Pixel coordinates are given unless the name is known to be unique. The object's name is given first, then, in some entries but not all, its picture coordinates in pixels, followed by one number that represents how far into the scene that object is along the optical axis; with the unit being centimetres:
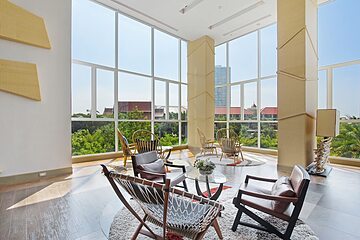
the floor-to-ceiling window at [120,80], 631
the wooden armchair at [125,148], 557
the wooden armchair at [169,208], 175
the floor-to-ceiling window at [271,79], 605
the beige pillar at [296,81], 518
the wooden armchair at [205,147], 729
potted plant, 319
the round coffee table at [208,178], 292
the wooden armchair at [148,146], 553
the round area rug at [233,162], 611
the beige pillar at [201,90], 901
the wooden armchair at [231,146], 634
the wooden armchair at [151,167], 310
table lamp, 482
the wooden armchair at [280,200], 212
